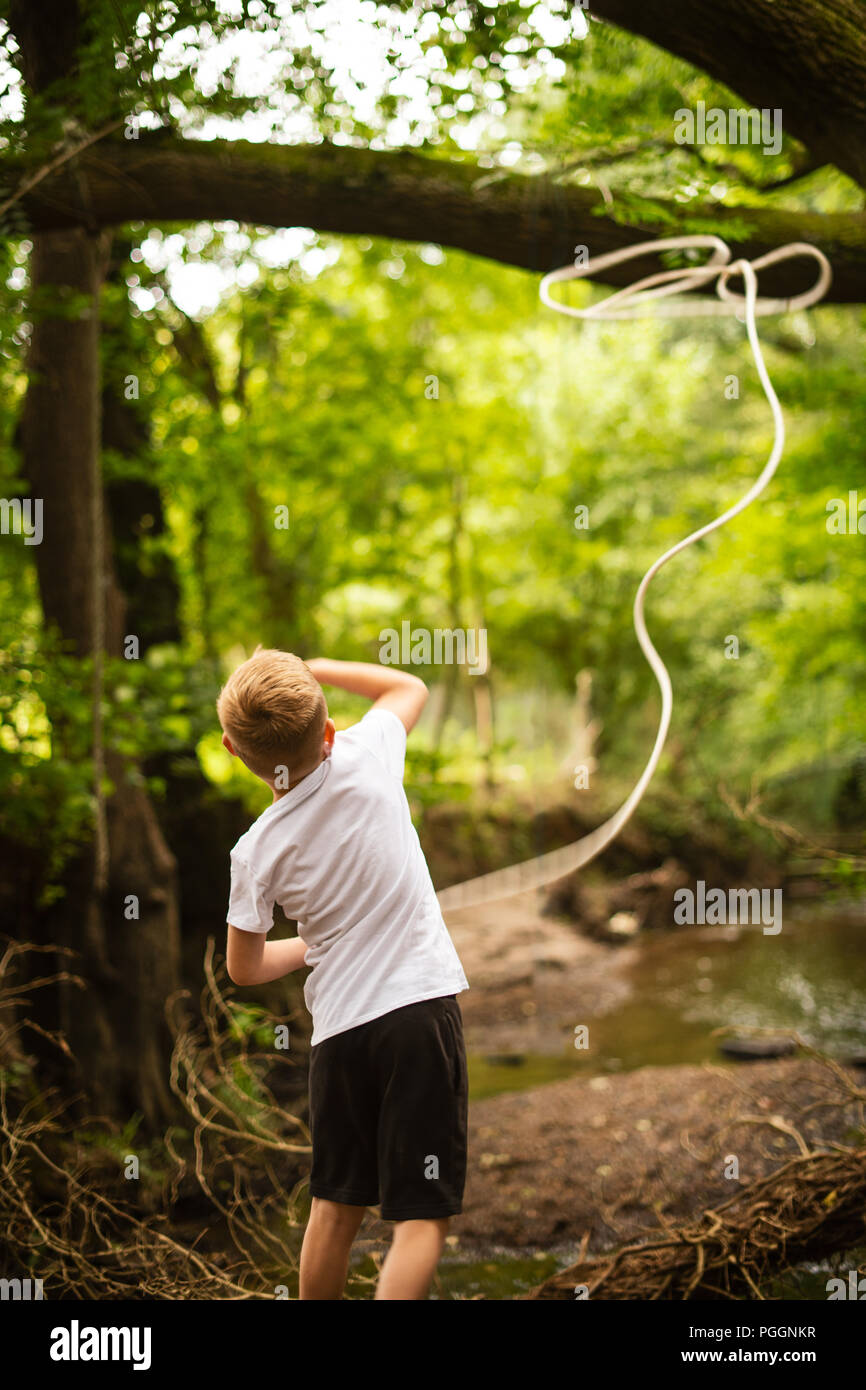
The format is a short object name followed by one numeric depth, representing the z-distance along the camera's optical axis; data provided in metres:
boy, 2.07
